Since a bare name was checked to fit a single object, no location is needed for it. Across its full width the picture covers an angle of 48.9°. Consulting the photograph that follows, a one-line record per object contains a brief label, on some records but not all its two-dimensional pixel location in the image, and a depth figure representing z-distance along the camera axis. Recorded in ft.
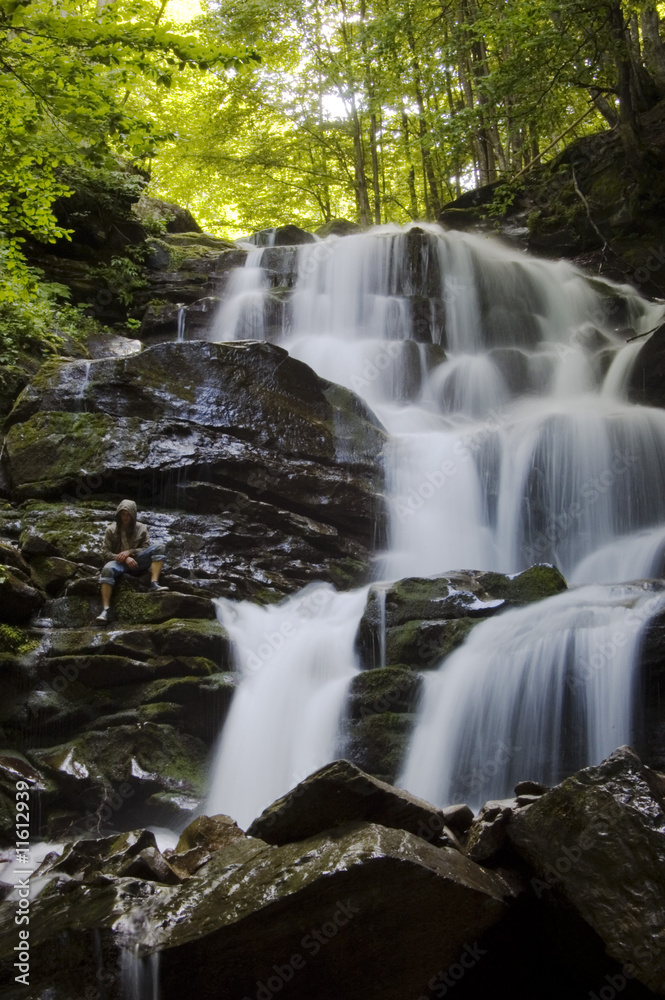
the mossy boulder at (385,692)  20.97
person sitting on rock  24.52
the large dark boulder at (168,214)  56.44
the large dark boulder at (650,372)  36.99
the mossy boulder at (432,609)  22.45
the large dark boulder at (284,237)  55.52
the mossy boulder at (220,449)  28.84
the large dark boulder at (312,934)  11.00
